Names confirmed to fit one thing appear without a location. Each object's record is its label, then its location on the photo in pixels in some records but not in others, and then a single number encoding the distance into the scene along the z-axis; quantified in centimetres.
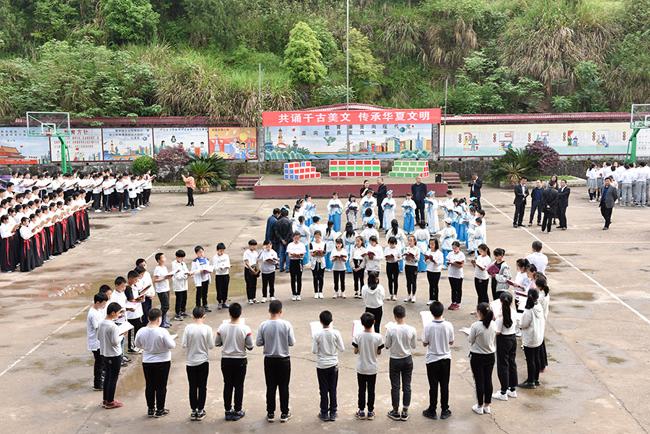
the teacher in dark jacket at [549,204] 1788
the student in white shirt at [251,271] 1182
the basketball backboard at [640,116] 2723
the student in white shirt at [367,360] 740
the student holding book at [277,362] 747
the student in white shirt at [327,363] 740
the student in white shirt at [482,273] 1080
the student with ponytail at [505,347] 782
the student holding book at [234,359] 750
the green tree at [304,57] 3388
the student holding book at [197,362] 749
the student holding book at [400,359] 743
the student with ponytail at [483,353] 750
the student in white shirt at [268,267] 1170
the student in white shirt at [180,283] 1066
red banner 2839
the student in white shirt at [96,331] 825
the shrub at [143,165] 2792
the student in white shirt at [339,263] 1199
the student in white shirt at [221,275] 1152
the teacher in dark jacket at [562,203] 1825
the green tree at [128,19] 3675
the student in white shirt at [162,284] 1026
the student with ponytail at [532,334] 813
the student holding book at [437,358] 748
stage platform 2577
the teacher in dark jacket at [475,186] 1958
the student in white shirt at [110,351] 777
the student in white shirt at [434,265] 1133
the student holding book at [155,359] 744
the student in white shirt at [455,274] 1116
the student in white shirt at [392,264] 1183
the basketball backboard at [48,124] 2766
